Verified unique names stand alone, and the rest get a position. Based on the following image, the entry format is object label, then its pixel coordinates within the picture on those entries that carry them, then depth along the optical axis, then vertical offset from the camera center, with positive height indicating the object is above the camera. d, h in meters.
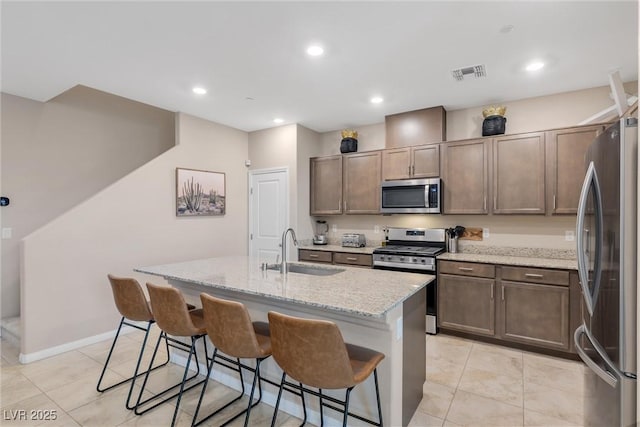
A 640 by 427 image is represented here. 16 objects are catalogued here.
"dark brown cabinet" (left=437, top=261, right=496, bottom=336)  3.34 -0.92
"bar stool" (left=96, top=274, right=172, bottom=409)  2.39 -0.67
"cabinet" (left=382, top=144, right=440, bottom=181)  3.99 +0.68
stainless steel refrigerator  1.34 -0.27
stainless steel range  3.64 -0.47
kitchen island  1.78 -0.61
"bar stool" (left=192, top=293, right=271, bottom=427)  1.77 -0.67
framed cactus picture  4.30 +0.32
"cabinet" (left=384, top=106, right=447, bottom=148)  4.03 +1.15
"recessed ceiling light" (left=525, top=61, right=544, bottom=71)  2.84 +1.35
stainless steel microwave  3.88 +0.23
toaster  4.63 -0.39
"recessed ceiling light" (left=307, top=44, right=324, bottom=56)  2.58 +1.37
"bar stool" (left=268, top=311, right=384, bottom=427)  1.46 -0.68
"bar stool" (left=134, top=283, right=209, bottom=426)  2.09 -0.69
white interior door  4.88 +0.08
